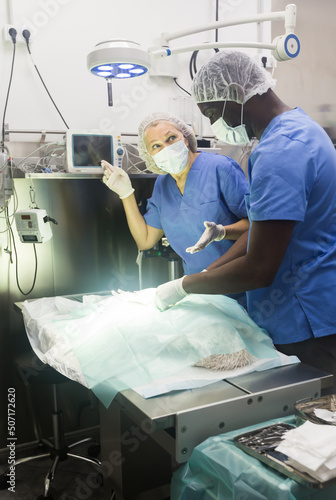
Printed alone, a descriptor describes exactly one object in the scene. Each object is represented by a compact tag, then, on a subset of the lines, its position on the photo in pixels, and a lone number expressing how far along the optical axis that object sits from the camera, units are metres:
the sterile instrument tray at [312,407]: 1.13
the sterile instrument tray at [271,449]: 0.95
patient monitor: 2.46
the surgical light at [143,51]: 1.84
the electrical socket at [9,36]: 2.63
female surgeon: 2.12
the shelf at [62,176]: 2.45
